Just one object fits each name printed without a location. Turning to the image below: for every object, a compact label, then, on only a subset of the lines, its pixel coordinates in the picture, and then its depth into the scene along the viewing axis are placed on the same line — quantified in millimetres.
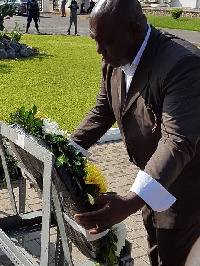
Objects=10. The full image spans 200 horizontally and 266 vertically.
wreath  2287
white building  39562
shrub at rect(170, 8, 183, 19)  32844
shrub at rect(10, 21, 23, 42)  15991
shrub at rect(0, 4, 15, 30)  15023
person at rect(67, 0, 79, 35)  23656
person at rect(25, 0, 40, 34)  22781
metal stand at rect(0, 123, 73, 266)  2191
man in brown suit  2168
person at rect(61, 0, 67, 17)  35688
